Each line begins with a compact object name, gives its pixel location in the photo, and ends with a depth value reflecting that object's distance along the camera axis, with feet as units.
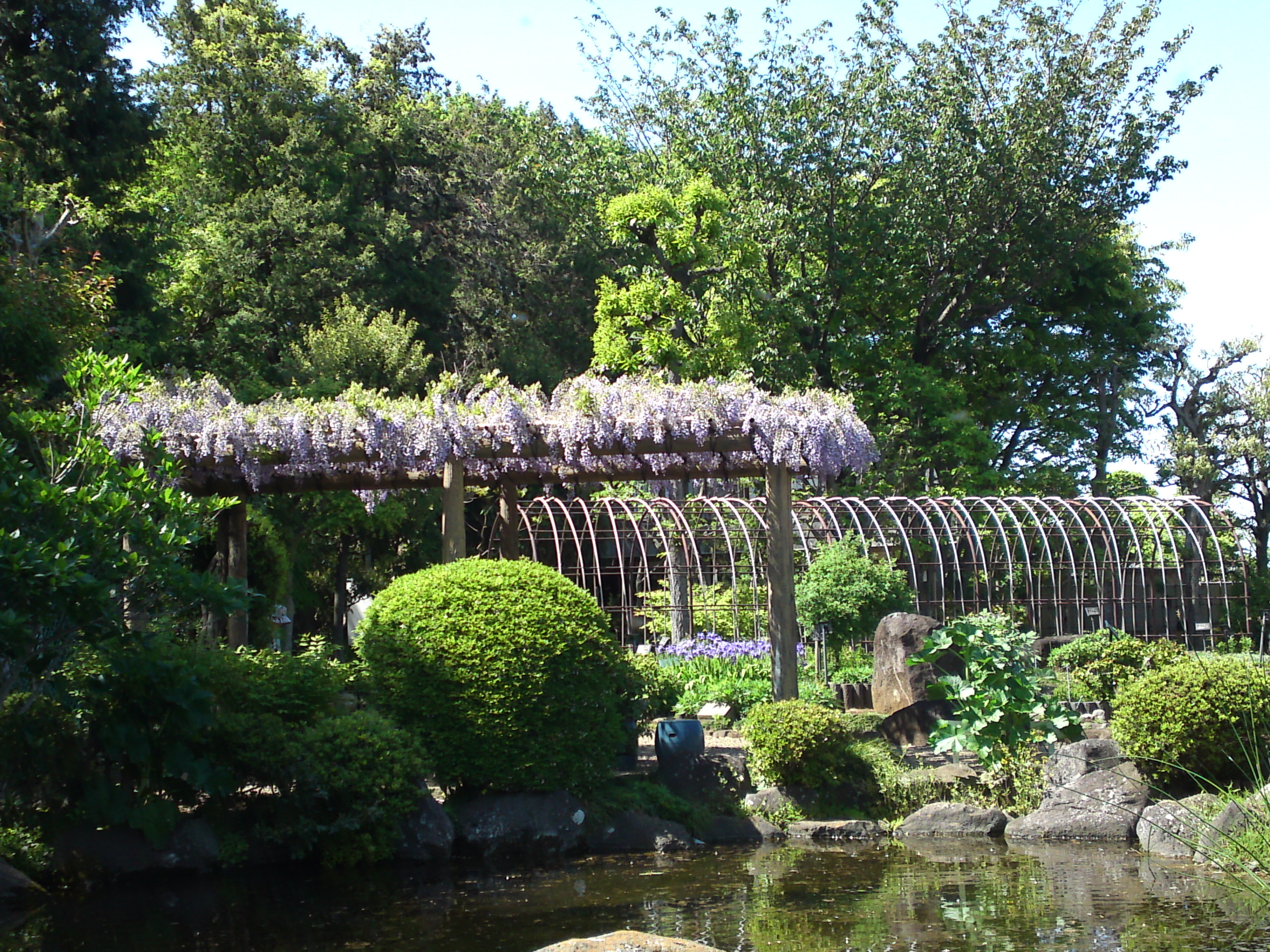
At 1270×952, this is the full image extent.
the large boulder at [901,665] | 39.86
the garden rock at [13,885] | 23.82
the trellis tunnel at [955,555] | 55.72
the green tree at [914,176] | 77.77
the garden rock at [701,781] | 31.14
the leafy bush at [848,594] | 46.39
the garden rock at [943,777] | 31.94
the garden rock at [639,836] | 28.94
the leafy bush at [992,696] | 31.04
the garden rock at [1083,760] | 30.42
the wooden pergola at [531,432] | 35.68
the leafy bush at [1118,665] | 37.91
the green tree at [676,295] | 65.98
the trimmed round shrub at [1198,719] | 28.96
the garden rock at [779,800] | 31.01
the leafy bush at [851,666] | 46.70
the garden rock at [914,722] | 36.50
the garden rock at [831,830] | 30.09
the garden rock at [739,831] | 29.78
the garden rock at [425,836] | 27.58
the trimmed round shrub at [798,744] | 30.83
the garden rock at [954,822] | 29.96
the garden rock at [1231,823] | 22.03
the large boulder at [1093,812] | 29.43
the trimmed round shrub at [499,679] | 28.04
